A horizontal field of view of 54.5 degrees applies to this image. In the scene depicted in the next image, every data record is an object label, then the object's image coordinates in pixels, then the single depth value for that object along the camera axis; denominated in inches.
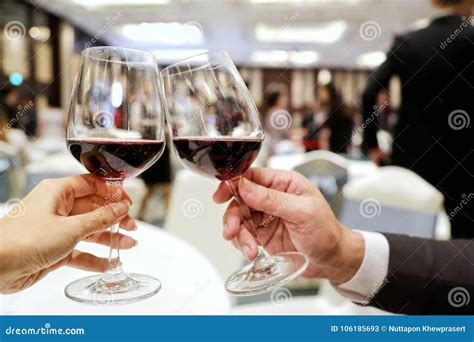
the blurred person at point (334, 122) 103.7
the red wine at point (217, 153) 26.3
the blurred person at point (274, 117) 125.6
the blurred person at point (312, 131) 123.8
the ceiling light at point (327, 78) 140.5
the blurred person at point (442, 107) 50.3
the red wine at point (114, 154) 24.5
